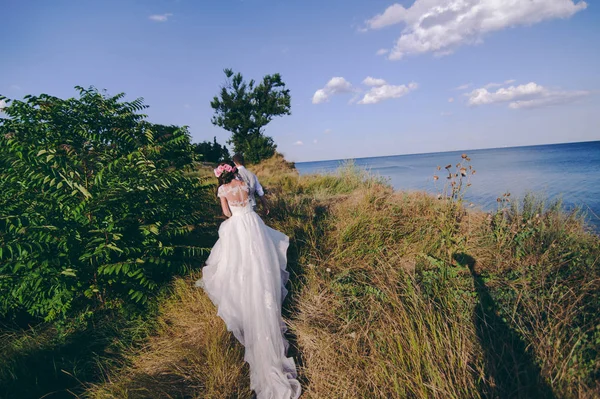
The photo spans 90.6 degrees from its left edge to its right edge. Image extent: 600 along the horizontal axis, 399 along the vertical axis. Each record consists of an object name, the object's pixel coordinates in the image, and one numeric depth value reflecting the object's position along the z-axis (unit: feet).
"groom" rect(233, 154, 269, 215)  16.36
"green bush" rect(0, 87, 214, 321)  11.05
